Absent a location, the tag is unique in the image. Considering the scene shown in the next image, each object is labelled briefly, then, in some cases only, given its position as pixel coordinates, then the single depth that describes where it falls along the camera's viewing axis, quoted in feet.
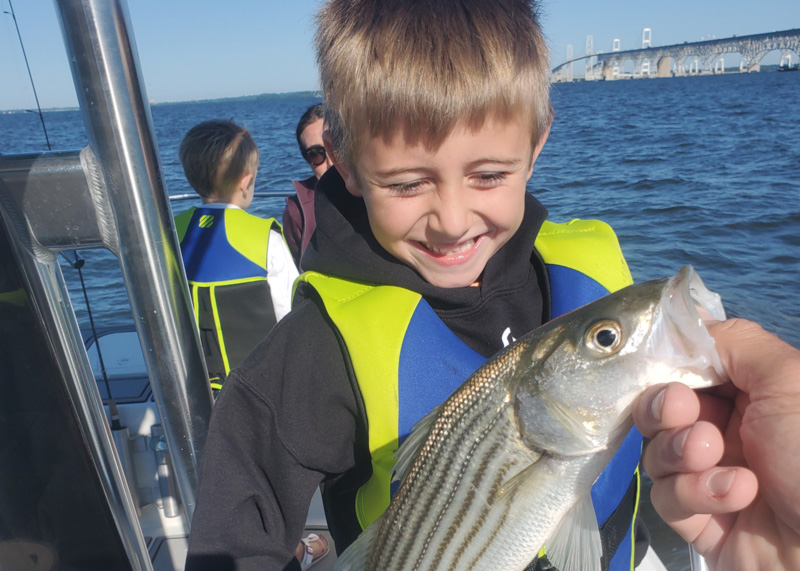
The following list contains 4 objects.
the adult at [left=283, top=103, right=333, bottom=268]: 3.42
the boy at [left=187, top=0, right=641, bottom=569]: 1.22
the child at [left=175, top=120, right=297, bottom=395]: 3.11
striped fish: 1.03
